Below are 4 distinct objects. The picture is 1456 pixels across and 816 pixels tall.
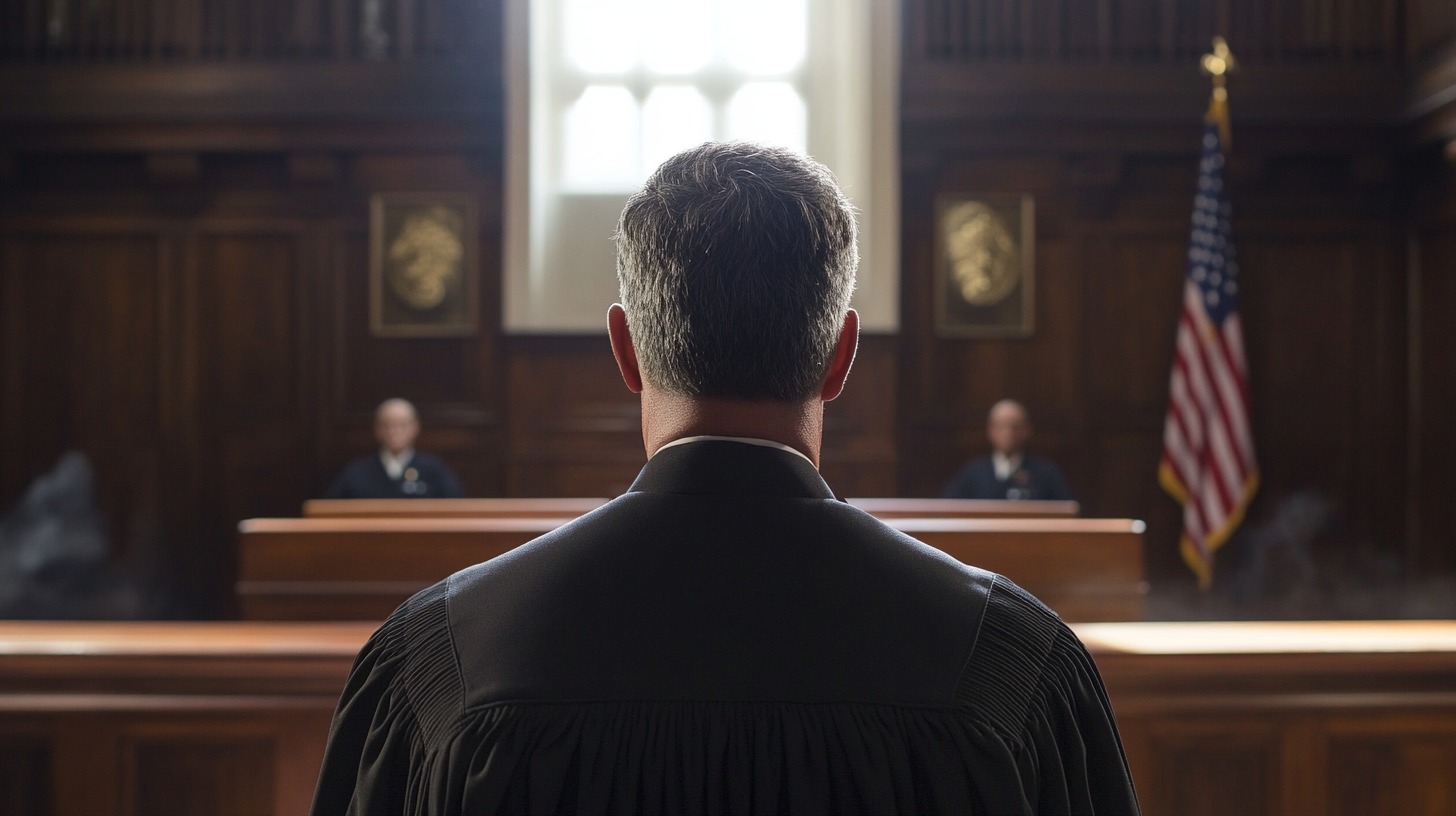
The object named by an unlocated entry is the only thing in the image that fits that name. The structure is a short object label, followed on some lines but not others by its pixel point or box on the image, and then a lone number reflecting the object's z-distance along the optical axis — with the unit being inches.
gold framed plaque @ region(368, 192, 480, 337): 296.4
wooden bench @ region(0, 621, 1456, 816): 79.3
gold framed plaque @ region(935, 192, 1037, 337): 298.8
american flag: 279.3
